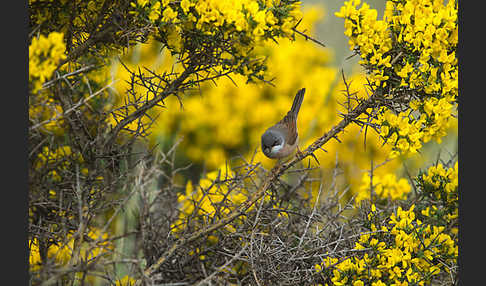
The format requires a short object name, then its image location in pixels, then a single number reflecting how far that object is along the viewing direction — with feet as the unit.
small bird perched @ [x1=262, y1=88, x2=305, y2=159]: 22.88
